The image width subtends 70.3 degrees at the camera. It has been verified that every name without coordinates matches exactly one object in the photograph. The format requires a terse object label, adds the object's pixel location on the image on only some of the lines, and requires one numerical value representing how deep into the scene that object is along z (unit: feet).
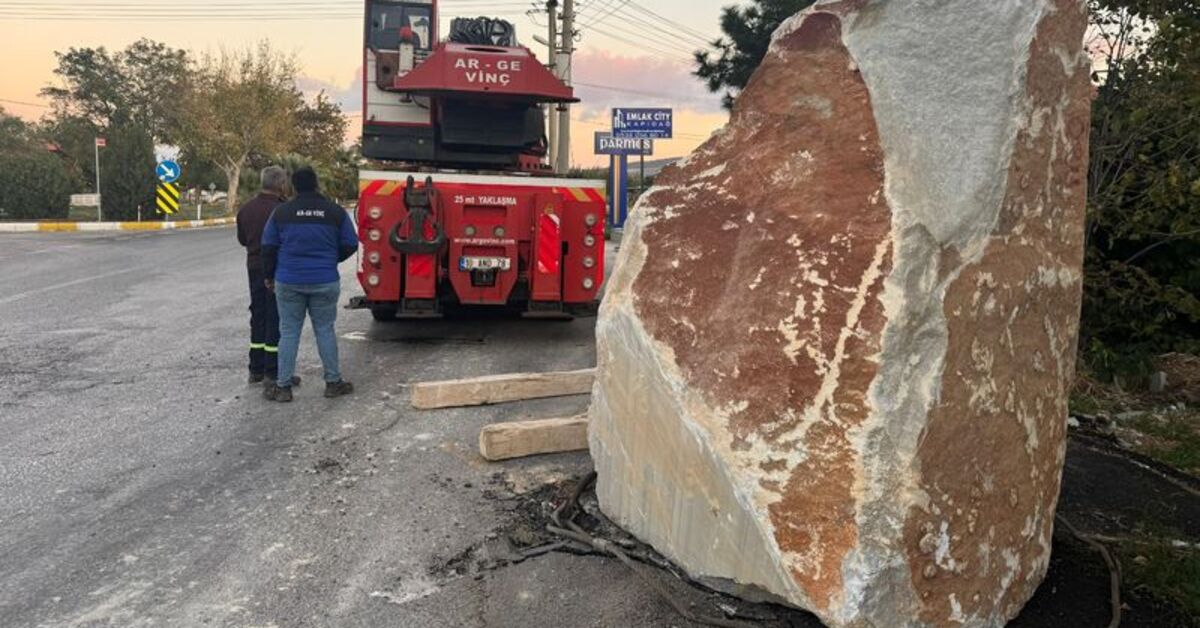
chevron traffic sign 91.91
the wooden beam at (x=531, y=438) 15.48
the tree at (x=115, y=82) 172.04
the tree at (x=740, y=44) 53.52
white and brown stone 8.95
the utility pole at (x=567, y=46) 72.28
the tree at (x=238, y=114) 122.72
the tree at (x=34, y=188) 90.38
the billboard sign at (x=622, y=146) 54.80
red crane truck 25.29
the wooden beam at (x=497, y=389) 18.90
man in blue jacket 19.56
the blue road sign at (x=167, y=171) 81.92
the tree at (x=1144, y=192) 19.02
